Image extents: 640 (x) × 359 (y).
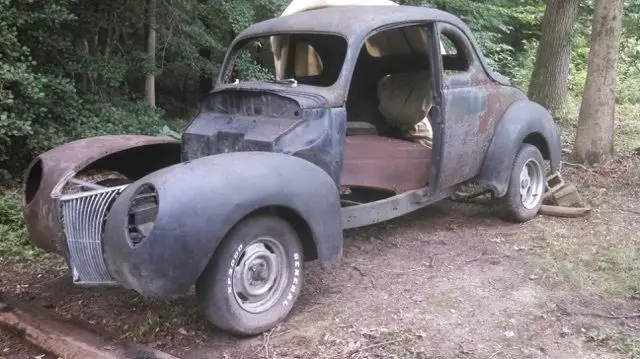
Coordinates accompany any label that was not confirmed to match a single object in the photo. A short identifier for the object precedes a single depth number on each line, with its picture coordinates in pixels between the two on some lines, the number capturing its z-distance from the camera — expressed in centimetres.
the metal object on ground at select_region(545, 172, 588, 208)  654
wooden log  364
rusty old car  355
